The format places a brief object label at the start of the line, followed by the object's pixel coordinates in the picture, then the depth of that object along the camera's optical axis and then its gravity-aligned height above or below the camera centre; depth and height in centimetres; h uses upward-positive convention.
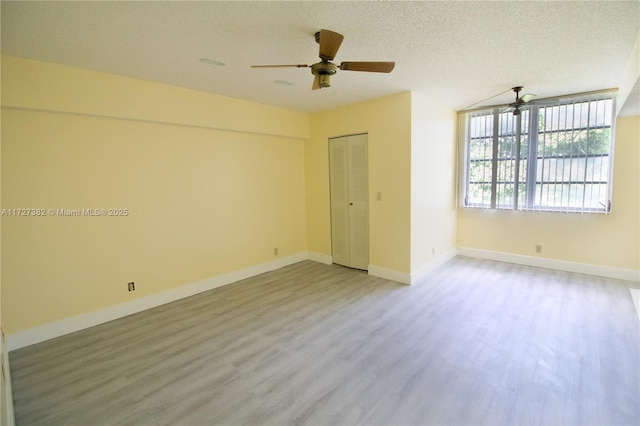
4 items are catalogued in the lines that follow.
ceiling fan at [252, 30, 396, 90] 214 +98
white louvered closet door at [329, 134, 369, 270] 473 -28
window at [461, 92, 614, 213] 423 +34
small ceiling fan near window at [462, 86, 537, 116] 388 +105
